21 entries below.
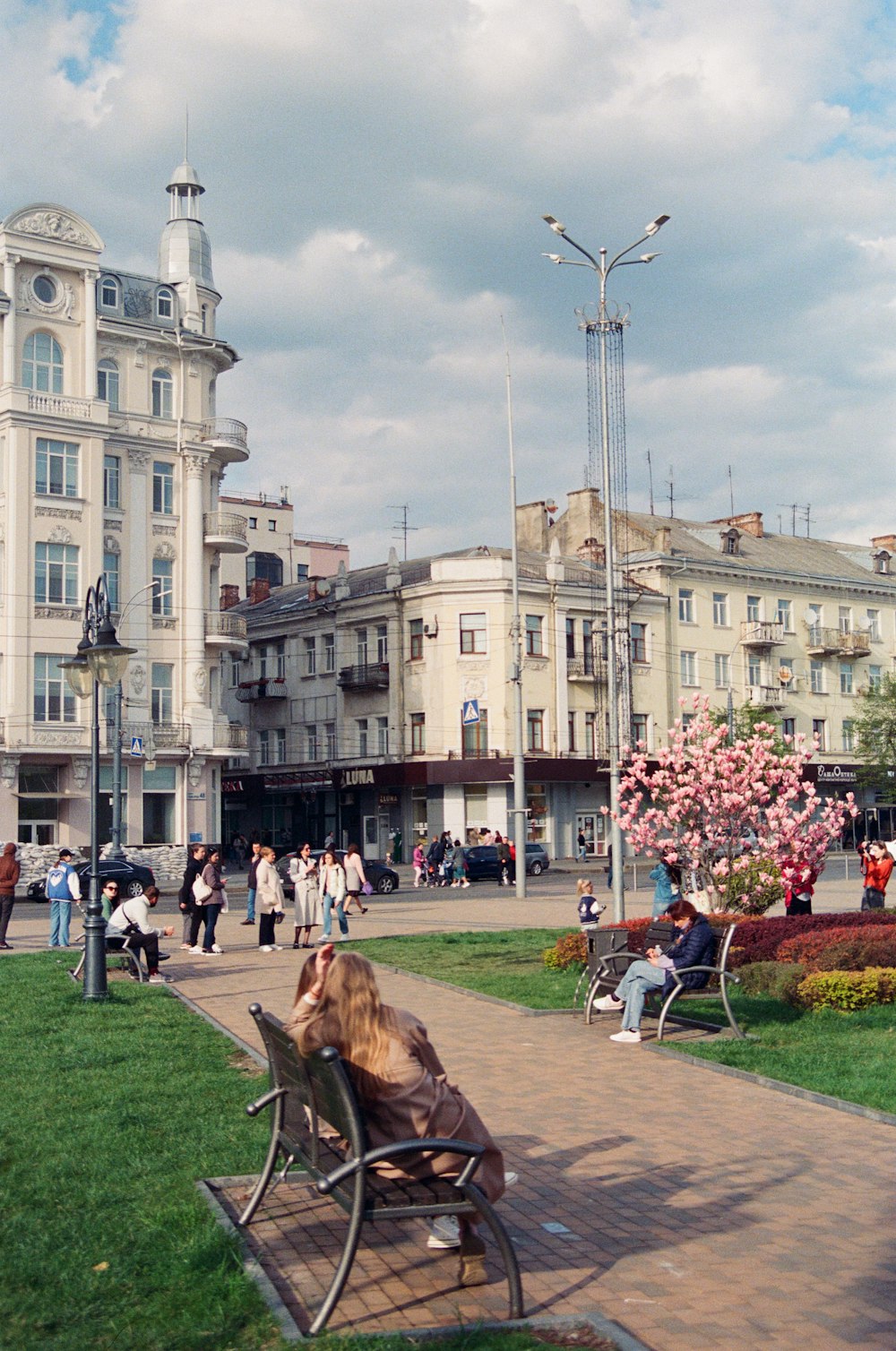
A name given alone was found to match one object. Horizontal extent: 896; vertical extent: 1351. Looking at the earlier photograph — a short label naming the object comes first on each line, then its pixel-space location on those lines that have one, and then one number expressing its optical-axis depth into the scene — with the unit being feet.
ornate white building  166.71
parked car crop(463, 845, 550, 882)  170.40
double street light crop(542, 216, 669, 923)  79.56
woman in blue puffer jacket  40.11
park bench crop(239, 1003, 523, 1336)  18.69
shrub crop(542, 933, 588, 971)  57.62
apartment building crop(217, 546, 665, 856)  201.05
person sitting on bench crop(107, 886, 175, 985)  59.31
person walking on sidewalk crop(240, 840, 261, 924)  79.59
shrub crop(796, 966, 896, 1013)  43.98
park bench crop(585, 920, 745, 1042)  40.42
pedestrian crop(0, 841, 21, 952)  81.46
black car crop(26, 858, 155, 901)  127.85
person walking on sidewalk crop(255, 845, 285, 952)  74.79
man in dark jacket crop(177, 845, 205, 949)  74.18
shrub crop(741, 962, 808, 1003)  45.27
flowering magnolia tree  65.62
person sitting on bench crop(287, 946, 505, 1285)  20.04
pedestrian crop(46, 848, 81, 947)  80.12
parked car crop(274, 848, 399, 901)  152.25
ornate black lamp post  49.88
